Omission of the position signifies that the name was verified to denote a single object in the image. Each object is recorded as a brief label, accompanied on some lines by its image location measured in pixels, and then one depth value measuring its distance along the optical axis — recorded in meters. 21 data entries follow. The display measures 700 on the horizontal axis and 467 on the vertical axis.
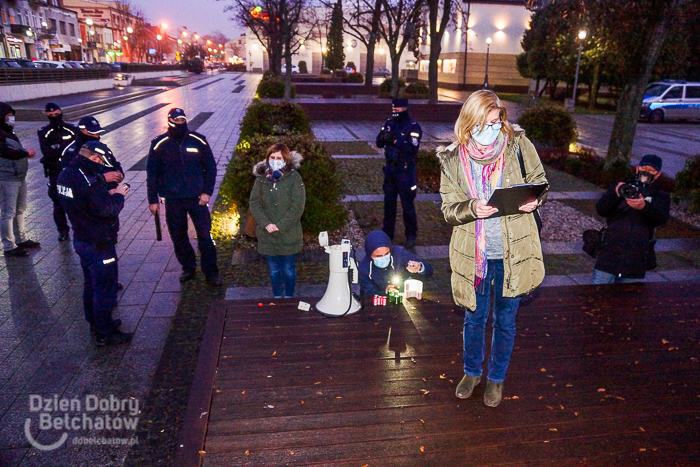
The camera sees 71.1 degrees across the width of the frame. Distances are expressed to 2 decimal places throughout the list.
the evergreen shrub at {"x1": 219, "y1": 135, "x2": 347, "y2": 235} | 7.47
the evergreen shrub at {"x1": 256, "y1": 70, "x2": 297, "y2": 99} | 27.88
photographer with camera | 4.47
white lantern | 4.90
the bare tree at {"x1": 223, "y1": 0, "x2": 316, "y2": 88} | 27.20
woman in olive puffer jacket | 2.95
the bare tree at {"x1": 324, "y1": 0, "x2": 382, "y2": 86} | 28.72
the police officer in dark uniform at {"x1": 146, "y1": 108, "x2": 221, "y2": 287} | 5.68
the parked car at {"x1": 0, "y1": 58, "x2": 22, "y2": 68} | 28.56
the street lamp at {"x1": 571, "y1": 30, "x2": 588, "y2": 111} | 24.92
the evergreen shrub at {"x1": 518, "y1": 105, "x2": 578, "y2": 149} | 15.88
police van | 25.81
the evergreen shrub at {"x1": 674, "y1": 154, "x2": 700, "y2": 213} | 9.44
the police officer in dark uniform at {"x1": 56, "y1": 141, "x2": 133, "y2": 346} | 4.31
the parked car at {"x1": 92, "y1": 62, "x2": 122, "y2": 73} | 49.61
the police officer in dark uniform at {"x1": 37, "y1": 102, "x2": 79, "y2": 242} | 6.79
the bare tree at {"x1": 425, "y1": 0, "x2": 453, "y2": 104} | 22.78
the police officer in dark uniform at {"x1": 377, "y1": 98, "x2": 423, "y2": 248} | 6.96
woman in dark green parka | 4.99
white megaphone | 4.39
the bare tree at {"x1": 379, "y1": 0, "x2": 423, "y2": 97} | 26.69
